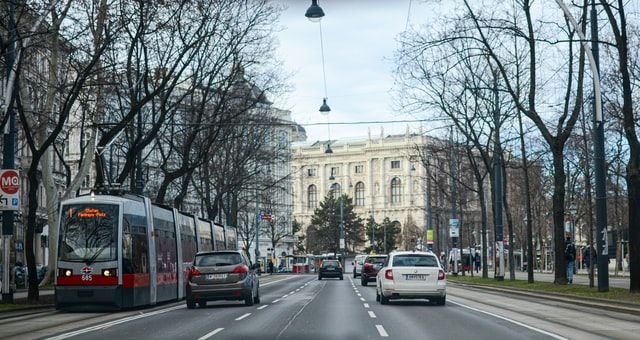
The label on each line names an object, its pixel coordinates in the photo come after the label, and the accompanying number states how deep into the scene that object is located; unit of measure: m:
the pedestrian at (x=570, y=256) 41.06
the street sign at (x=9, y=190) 27.67
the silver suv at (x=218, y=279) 28.14
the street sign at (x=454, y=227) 61.34
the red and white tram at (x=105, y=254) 26.91
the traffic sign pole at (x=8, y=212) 27.39
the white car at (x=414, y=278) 28.12
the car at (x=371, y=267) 52.38
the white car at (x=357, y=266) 81.38
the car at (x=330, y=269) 71.38
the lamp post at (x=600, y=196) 29.23
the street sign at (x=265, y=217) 80.74
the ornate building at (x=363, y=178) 171.25
